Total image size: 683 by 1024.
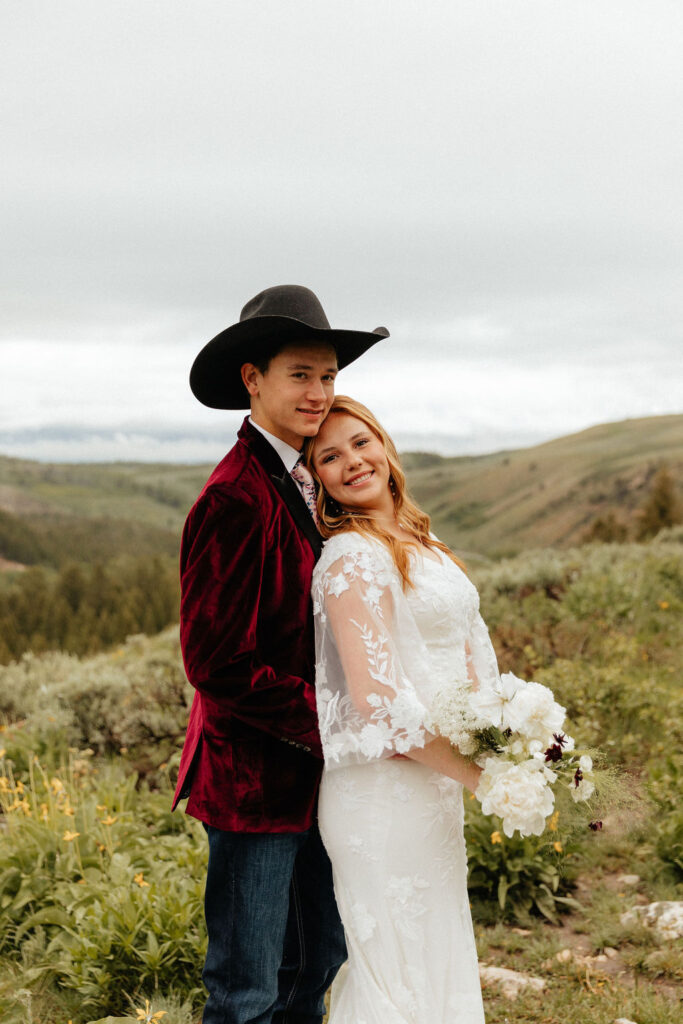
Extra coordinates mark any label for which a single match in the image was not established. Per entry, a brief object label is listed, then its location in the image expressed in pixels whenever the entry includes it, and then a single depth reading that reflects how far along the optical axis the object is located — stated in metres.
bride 2.68
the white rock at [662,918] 4.29
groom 2.61
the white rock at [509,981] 4.02
